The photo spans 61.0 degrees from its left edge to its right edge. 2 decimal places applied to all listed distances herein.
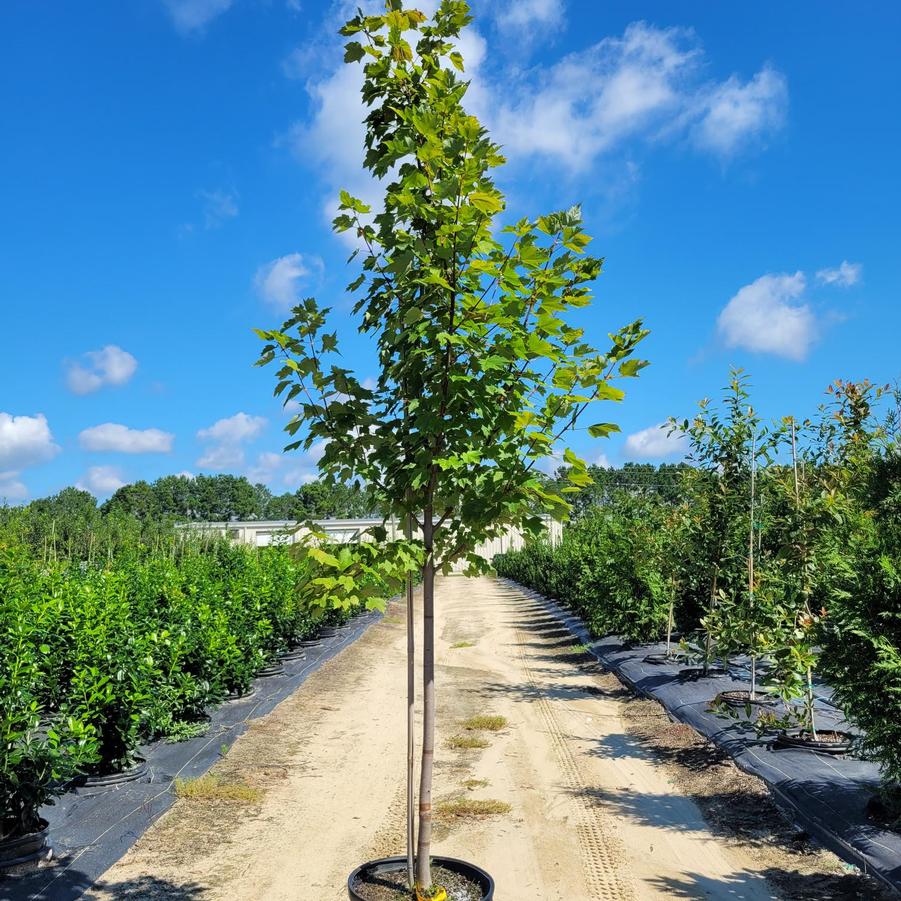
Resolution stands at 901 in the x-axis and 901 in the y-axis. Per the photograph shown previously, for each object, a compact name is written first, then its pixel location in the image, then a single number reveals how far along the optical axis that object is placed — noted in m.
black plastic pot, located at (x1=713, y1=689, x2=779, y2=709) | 8.28
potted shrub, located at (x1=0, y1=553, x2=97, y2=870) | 4.64
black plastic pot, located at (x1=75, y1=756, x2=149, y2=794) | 6.17
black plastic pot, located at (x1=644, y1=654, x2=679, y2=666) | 11.83
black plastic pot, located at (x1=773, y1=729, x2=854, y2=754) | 6.58
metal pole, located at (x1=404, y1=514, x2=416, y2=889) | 3.45
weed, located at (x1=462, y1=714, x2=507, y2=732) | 8.86
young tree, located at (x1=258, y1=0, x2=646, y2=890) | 3.08
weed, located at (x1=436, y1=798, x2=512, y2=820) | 6.00
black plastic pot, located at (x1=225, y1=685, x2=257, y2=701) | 10.05
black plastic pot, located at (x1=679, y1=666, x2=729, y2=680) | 10.09
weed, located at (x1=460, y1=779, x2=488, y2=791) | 6.68
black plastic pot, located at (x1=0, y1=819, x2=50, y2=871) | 4.59
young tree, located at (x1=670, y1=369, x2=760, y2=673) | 9.11
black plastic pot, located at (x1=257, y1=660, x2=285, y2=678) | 12.11
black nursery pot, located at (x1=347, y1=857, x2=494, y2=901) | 3.52
